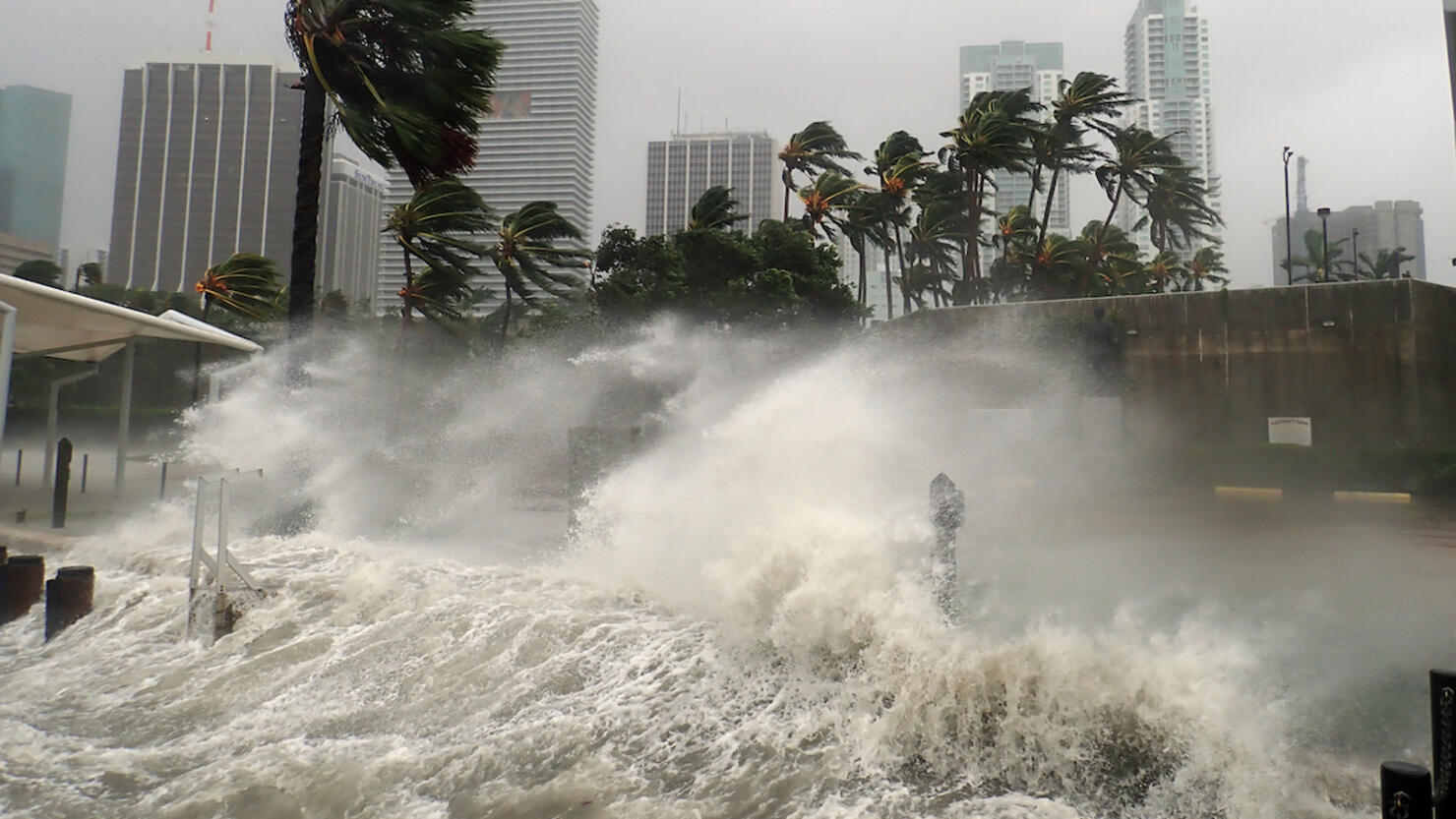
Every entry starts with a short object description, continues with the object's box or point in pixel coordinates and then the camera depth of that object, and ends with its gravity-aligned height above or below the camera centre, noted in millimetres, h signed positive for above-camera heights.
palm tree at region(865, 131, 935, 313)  33844 +11390
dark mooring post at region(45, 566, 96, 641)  7012 -1166
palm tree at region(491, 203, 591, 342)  25141 +6043
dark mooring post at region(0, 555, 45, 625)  7426 -1149
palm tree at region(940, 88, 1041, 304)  31062 +11559
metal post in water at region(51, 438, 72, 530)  10023 -330
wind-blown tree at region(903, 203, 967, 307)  38656 +10394
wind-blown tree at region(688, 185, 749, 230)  28547 +8166
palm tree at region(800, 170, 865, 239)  32812 +9947
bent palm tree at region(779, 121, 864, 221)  34469 +12338
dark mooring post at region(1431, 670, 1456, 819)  2906 -839
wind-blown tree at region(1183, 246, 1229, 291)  55188 +12891
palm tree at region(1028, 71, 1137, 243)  31778 +12985
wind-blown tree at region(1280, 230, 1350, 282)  46900 +12073
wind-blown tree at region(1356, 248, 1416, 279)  50506 +12794
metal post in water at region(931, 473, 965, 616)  5293 -356
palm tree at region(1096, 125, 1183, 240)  33656 +11834
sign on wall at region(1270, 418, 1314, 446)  19781 +1047
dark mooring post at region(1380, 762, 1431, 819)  2877 -1004
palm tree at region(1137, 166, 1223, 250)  37531 +11686
